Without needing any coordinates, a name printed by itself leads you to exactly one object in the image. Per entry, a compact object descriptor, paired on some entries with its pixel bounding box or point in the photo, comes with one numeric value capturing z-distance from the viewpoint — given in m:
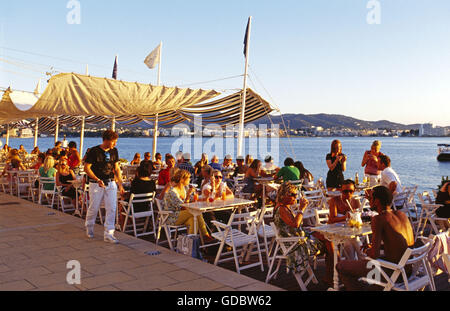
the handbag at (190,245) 4.60
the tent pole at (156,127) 13.58
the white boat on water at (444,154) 60.69
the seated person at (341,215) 3.80
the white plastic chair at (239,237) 4.16
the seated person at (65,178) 7.58
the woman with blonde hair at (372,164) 7.41
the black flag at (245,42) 11.76
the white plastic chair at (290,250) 3.67
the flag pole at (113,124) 12.95
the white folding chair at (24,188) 9.04
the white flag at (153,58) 14.75
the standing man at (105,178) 5.13
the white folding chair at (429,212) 5.34
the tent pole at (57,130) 17.67
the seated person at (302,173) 8.06
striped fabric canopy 11.36
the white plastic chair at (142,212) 5.61
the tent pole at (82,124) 15.08
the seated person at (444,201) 5.21
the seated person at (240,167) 9.36
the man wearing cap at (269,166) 10.17
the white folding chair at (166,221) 4.96
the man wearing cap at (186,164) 8.41
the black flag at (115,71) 19.10
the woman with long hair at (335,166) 6.50
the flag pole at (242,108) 11.32
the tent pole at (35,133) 20.14
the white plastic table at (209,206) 4.78
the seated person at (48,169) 8.12
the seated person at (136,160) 12.93
